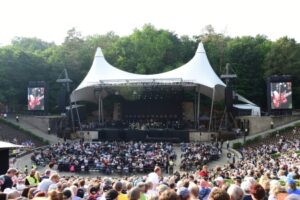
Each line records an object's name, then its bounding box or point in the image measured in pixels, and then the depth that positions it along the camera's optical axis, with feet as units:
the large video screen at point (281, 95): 115.85
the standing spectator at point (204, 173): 41.23
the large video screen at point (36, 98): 135.13
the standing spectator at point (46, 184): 26.78
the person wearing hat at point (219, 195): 14.95
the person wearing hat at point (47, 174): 36.37
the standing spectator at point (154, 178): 29.94
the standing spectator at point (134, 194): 18.04
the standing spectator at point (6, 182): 30.91
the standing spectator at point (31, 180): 34.13
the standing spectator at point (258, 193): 18.10
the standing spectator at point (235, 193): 17.39
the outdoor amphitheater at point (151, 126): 88.69
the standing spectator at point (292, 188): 22.81
